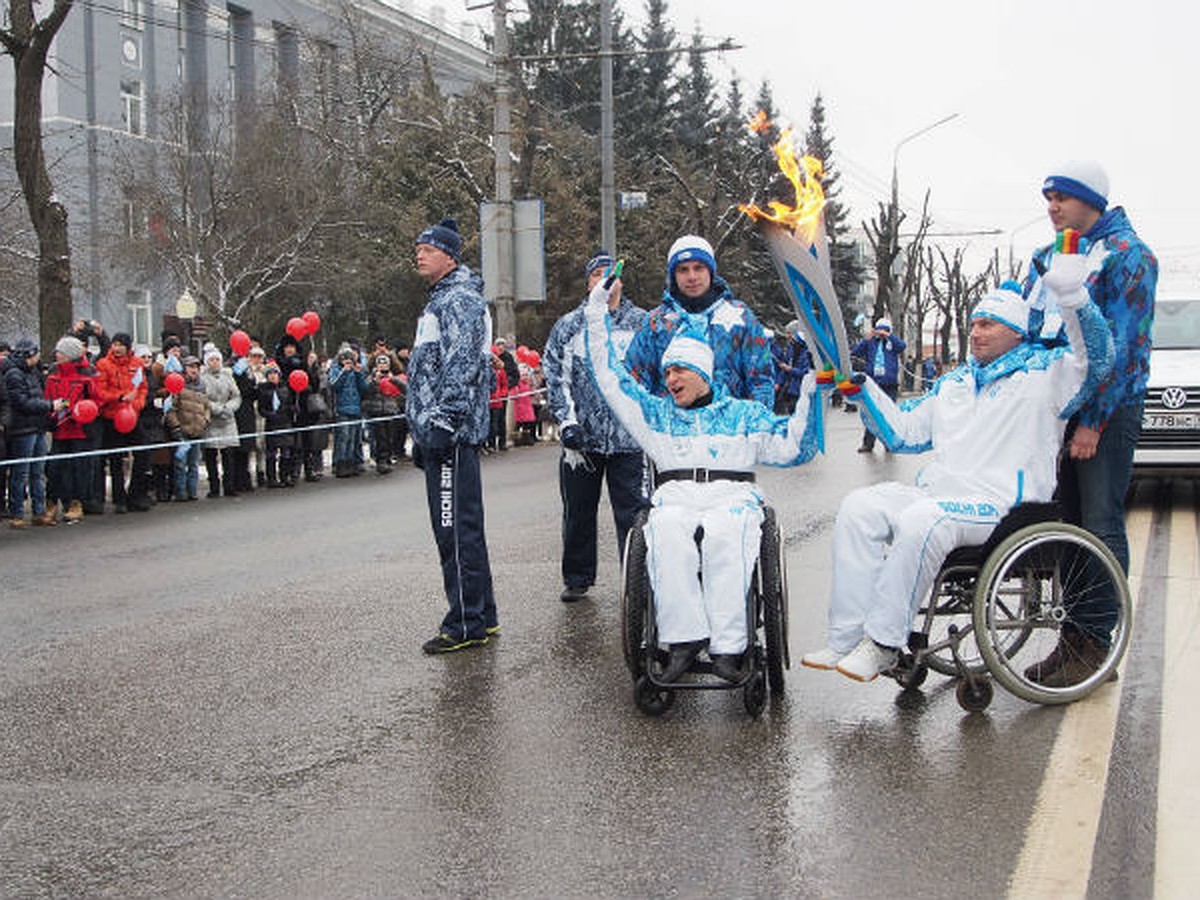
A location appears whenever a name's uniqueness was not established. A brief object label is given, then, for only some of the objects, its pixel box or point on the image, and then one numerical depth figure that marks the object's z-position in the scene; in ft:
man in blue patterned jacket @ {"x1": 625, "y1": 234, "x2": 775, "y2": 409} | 20.79
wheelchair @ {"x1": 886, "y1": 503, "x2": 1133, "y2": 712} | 17.46
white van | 37.70
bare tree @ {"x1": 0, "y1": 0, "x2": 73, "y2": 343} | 55.21
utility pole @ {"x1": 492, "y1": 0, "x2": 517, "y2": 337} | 72.69
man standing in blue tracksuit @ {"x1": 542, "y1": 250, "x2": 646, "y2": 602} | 25.46
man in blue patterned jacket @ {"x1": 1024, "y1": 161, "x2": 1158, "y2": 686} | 18.70
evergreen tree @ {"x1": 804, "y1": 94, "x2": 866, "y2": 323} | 201.77
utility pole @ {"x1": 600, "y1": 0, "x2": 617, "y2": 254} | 86.33
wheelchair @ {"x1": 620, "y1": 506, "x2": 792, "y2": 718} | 17.60
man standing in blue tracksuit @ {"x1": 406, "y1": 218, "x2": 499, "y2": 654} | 21.70
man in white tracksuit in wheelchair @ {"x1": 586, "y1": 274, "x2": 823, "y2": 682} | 17.48
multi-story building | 123.54
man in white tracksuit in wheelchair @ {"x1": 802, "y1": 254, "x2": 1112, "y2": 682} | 17.85
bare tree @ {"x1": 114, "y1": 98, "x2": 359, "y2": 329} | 114.32
